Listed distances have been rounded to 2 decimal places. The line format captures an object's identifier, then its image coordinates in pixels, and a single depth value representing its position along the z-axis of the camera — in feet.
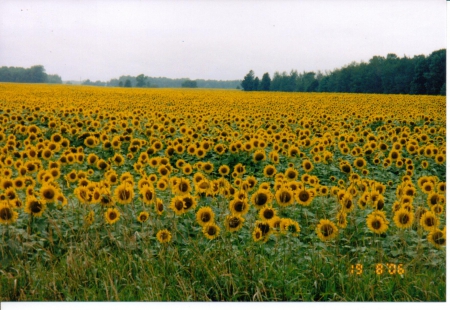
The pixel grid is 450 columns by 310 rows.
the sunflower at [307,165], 20.67
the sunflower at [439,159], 21.52
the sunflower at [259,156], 23.06
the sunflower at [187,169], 20.27
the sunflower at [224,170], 19.86
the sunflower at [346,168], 20.59
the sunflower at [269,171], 19.97
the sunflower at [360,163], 21.38
